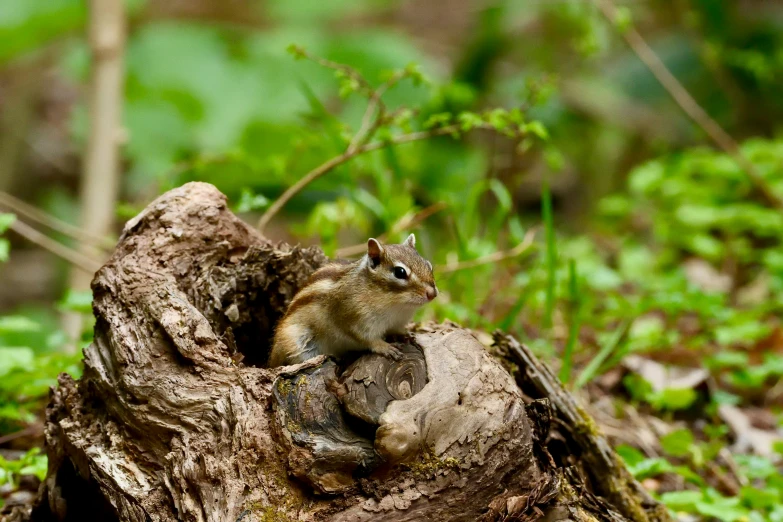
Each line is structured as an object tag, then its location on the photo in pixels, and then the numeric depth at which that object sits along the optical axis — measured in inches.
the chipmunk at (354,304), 220.8
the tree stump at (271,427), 171.2
